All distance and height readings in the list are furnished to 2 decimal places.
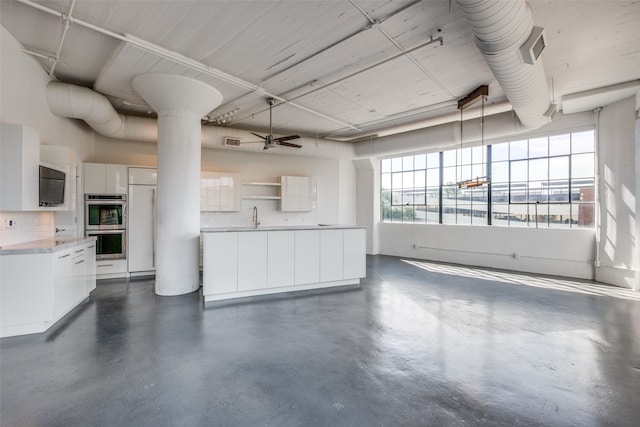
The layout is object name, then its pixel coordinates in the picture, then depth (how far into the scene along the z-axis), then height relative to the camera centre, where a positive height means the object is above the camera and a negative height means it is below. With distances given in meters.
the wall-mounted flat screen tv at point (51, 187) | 3.81 +0.35
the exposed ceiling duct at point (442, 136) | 5.93 +1.72
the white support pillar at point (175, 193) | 4.88 +0.32
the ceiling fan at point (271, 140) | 5.74 +1.40
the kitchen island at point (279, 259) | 4.51 -0.76
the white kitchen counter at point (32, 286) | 3.18 -0.80
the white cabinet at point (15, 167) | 3.33 +0.51
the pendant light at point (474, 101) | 4.87 +1.94
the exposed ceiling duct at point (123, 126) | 4.51 +1.66
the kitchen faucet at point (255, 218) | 7.25 -0.14
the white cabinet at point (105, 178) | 5.59 +0.64
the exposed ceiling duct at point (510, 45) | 2.38 +1.59
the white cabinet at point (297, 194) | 7.93 +0.52
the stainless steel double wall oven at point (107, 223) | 5.57 -0.19
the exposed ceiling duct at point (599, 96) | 4.94 +2.03
